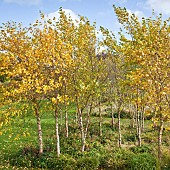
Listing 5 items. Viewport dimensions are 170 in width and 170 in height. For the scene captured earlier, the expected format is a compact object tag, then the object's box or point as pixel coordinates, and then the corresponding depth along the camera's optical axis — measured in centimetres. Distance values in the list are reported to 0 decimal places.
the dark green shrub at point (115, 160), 1513
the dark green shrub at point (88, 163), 1485
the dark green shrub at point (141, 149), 1755
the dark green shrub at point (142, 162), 1446
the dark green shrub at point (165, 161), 1480
